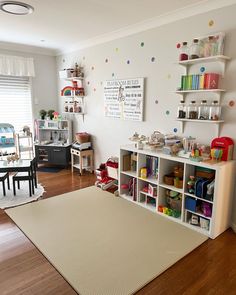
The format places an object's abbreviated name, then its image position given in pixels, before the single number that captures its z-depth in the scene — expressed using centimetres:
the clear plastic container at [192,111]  273
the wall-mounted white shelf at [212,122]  252
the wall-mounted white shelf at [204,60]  239
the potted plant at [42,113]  499
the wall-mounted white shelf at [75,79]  447
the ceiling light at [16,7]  253
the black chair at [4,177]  330
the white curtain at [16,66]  448
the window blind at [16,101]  466
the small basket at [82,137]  443
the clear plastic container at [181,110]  283
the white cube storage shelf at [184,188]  236
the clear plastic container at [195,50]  262
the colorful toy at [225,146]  245
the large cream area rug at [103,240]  187
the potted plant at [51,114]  496
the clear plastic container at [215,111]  254
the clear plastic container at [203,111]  265
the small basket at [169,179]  285
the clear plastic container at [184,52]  270
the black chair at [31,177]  337
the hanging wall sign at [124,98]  348
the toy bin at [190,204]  256
